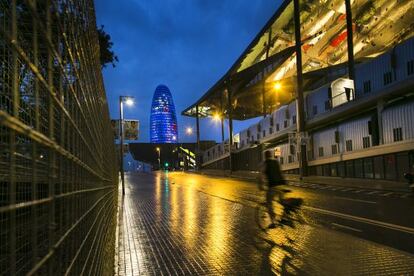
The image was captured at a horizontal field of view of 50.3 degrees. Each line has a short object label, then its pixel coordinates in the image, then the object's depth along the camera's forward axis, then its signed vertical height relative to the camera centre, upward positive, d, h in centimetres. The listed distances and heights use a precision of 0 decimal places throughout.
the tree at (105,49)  1905 +553
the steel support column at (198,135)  8794 +747
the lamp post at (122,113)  2841 +412
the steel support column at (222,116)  7902 +1025
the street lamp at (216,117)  8488 +1073
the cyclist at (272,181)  1023 -25
